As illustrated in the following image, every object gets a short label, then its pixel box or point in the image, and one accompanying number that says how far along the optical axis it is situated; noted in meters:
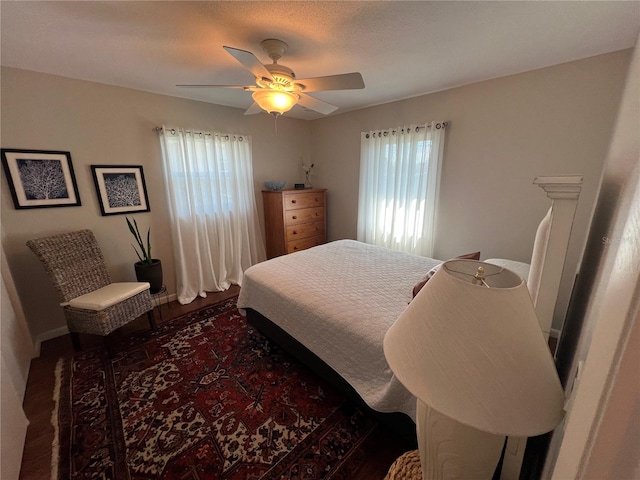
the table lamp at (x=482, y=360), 0.51
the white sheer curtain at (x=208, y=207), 2.99
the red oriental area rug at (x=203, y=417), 1.36
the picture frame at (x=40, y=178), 2.15
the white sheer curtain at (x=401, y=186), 2.95
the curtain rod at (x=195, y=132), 2.82
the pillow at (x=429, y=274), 1.50
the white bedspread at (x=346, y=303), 1.40
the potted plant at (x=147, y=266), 2.71
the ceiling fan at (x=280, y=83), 1.59
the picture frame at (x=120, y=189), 2.58
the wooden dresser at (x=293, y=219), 3.65
